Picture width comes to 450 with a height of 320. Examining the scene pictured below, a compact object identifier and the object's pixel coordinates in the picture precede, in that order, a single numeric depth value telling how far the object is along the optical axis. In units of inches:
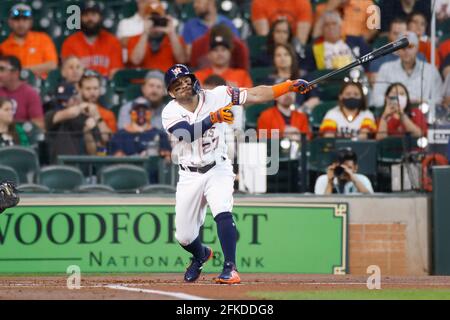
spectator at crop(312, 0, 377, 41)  613.3
